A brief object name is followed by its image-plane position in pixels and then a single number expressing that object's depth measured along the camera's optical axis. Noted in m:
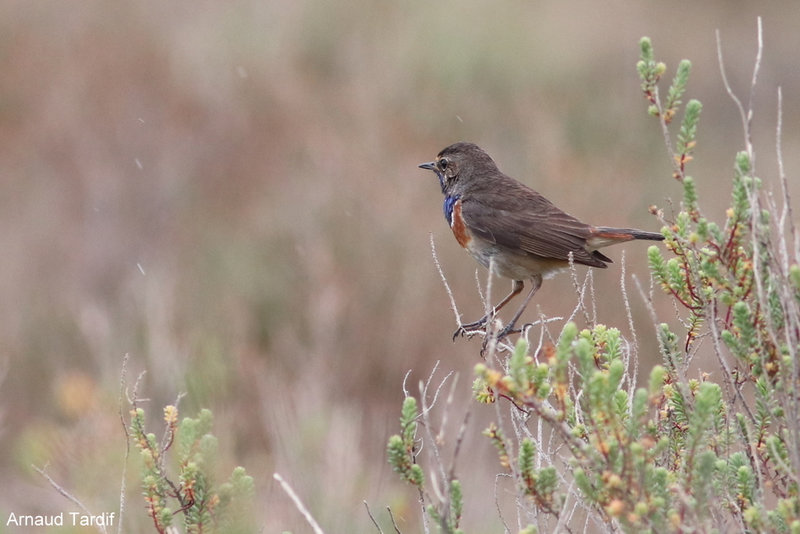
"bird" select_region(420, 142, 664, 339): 11.70
